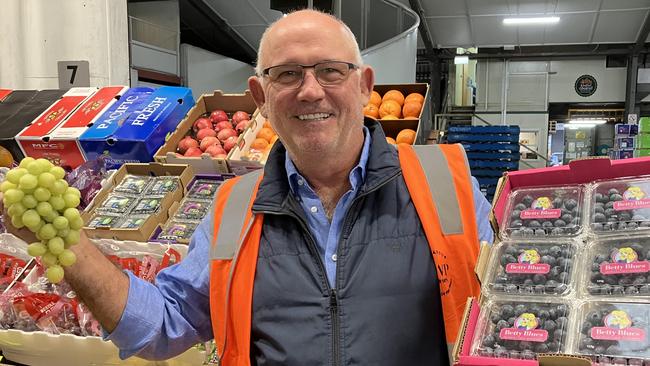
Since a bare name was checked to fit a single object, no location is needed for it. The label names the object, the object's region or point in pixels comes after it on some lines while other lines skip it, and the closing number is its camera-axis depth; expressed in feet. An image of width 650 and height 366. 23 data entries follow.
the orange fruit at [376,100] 11.25
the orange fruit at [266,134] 9.79
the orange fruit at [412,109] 10.61
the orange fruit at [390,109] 10.74
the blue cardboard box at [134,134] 9.64
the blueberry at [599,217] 3.87
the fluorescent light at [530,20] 37.35
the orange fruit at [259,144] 9.57
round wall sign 49.44
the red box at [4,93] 11.91
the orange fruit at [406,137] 9.88
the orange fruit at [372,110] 11.01
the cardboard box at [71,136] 9.94
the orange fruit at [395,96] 11.03
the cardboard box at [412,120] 10.24
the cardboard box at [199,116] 9.18
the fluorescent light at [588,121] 51.83
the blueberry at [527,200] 4.19
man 4.27
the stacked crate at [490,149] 34.01
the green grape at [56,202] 3.29
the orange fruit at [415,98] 10.83
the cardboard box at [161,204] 8.01
